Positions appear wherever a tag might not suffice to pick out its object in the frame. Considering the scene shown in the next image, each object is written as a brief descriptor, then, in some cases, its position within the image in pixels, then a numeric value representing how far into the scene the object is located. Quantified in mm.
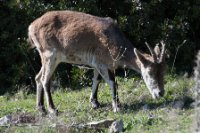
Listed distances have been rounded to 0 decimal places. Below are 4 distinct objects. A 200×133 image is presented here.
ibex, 23047
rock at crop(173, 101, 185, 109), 21609
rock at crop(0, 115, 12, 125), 19609
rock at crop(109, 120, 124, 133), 18172
